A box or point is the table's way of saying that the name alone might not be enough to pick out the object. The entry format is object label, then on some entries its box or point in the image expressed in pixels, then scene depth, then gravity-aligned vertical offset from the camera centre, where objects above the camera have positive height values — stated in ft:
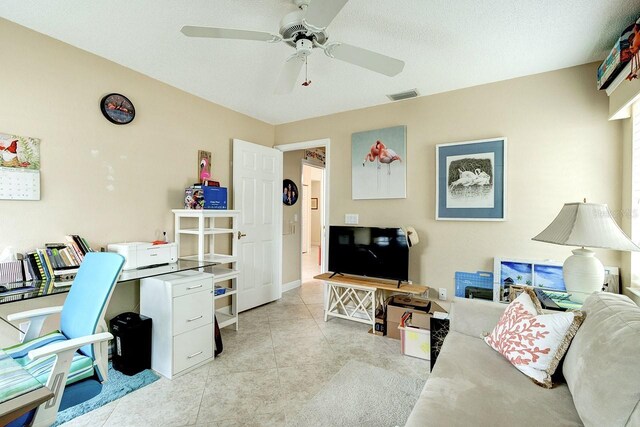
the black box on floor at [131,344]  7.31 -3.34
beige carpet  5.91 -4.13
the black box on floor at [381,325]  10.08 -3.86
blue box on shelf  9.97 +0.46
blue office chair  3.88 -2.06
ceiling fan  4.91 +3.27
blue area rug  5.97 -4.09
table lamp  5.57 -0.48
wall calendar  6.59 +0.95
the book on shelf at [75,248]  7.23 -0.94
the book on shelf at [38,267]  6.61 -1.28
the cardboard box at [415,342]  8.39 -3.71
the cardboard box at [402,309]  9.39 -3.08
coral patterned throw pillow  4.65 -2.09
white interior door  12.11 -0.40
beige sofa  3.32 -2.58
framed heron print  9.31 +1.05
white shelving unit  9.73 -1.18
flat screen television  10.16 -1.44
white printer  7.66 -1.17
